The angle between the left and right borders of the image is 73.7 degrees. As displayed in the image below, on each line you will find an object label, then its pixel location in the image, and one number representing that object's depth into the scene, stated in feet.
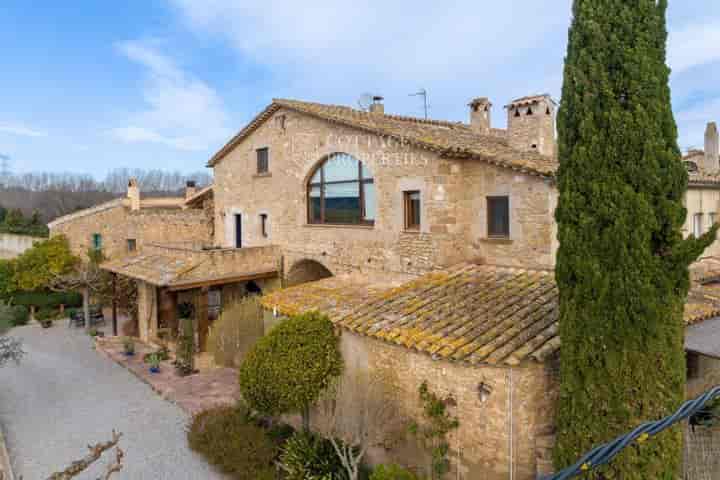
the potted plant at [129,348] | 52.90
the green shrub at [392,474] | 22.80
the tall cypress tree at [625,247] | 18.79
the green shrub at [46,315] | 72.28
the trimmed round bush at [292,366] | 27.61
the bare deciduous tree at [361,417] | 25.23
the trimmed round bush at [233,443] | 28.96
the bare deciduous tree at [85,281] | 63.21
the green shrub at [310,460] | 26.86
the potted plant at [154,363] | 47.52
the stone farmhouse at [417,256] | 22.56
